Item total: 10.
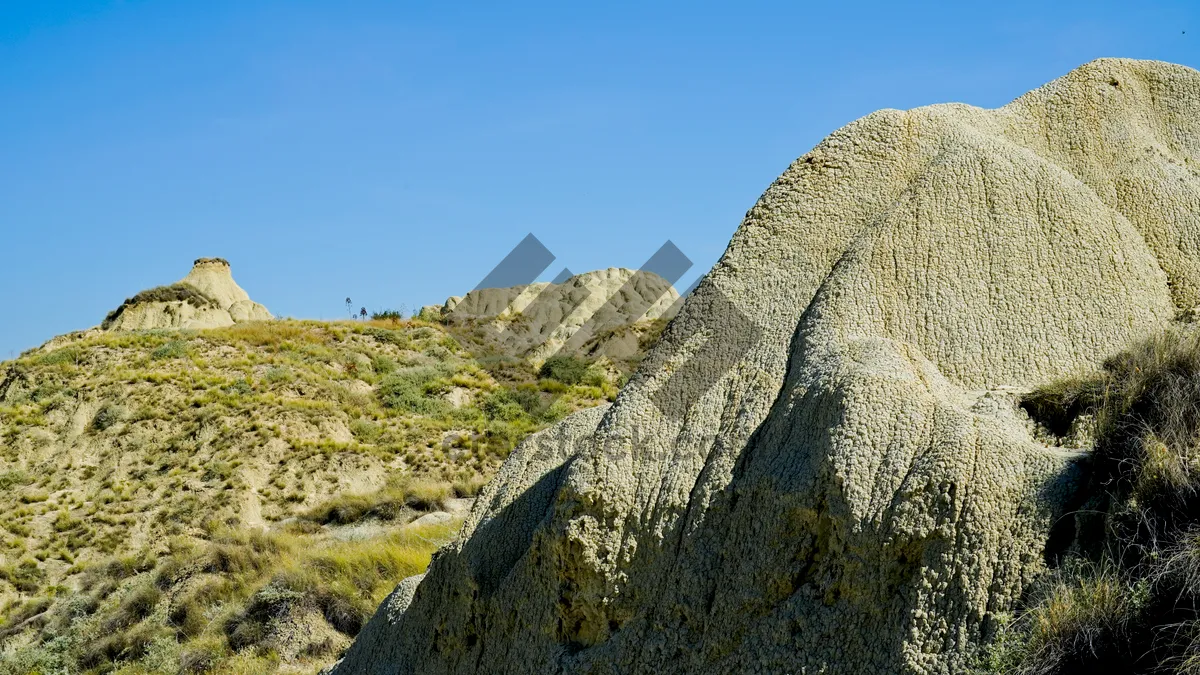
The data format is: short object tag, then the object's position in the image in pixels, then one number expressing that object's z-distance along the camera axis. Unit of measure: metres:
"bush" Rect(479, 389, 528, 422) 36.44
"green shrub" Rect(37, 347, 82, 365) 37.00
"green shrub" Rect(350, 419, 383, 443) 33.25
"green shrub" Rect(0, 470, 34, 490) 29.66
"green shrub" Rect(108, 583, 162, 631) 19.52
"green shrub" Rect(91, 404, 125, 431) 32.97
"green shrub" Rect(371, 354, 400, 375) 41.34
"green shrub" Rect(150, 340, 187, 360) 38.00
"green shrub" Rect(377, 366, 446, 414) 36.84
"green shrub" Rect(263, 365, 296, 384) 36.74
